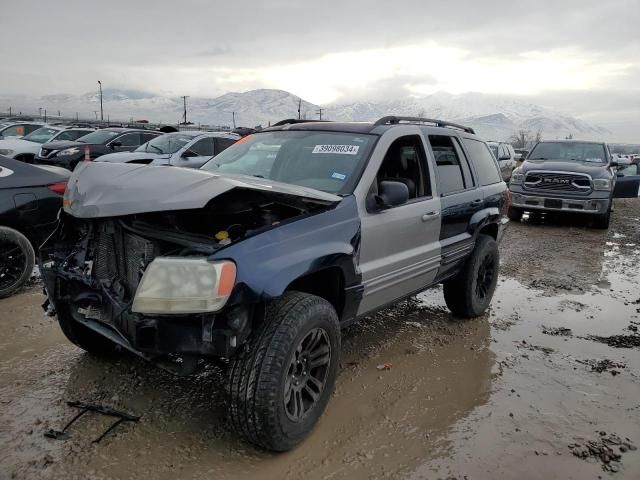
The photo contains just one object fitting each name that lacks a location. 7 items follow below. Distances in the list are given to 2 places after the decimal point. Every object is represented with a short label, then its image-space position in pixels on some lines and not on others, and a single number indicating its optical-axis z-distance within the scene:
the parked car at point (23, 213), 5.02
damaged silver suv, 2.50
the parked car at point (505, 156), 17.89
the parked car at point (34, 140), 14.63
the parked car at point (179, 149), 11.36
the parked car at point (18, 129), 21.55
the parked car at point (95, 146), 13.38
